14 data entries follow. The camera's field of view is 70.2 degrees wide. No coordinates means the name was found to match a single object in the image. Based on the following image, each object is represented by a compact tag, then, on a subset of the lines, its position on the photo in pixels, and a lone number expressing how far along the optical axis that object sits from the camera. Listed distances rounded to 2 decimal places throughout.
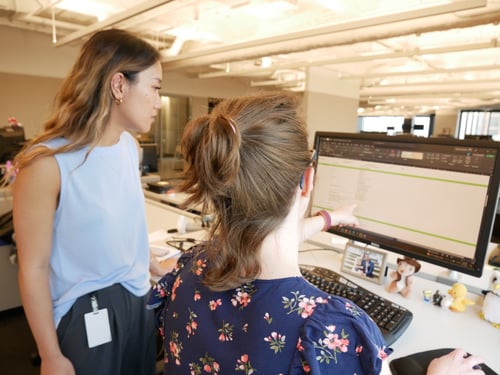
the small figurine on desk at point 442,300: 1.10
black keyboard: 0.92
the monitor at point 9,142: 3.55
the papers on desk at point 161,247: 1.58
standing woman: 0.90
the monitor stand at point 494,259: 1.47
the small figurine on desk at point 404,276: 1.17
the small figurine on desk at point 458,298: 1.08
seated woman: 0.55
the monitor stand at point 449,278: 1.29
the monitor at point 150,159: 4.69
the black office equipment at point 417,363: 0.77
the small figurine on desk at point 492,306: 1.01
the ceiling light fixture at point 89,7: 3.52
